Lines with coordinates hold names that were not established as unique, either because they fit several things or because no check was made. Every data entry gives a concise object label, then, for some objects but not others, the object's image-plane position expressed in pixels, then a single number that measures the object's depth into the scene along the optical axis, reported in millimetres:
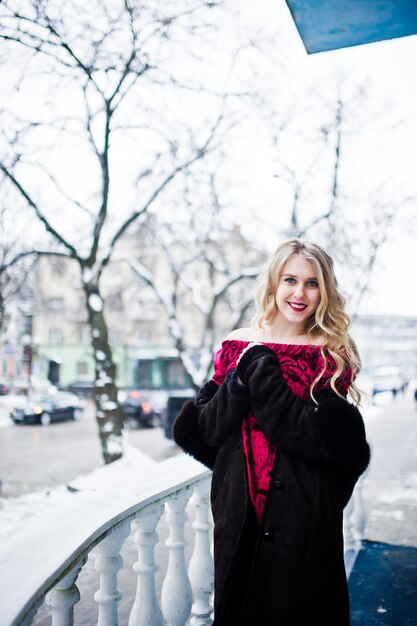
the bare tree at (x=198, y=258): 13750
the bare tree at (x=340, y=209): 10891
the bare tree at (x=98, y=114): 6613
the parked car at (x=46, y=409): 24172
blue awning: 3053
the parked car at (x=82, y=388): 38062
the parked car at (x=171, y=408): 16578
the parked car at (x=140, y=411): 22500
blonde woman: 1777
